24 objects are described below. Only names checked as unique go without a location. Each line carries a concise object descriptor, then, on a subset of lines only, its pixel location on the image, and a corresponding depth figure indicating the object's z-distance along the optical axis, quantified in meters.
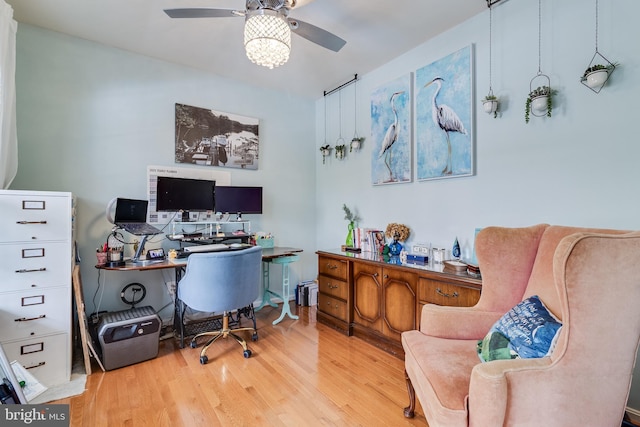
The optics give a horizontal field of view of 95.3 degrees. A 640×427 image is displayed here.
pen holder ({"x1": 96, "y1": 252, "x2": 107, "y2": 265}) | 2.41
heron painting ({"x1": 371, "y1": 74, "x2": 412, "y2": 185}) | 2.92
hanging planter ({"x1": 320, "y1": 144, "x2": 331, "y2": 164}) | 3.92
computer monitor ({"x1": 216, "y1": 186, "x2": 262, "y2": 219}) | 3.21
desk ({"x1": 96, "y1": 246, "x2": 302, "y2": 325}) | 2.35
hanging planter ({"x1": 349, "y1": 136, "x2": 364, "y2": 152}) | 3.45
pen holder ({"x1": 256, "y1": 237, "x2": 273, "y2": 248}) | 3.49
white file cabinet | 1.91
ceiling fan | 1.73
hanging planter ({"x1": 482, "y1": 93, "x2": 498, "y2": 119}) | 2.20
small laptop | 2.50
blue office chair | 2.25
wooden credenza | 2.10
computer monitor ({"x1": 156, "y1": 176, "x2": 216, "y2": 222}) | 2.78
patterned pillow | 1.16
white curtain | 1.94
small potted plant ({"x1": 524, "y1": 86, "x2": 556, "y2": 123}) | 1.94
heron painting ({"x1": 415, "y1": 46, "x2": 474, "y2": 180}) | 2.42
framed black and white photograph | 3.19
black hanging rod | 3.50
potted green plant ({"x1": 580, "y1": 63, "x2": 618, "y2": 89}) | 1.68
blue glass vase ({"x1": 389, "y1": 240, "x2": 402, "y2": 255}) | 2.91
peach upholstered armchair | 0.99
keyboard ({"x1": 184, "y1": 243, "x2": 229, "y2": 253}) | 2.73
